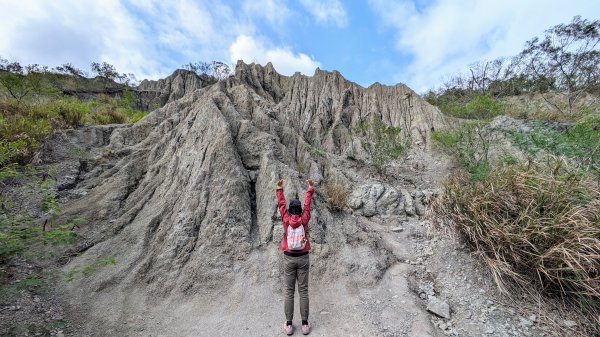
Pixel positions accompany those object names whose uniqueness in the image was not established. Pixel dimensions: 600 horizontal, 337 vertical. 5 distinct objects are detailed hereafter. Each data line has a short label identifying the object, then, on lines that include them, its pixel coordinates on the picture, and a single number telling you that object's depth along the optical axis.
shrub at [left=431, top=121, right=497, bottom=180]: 11.62
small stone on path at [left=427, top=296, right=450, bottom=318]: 4.60
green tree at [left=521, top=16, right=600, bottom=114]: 17.92
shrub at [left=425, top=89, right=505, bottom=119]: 12.02
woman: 4.12
